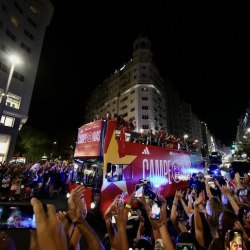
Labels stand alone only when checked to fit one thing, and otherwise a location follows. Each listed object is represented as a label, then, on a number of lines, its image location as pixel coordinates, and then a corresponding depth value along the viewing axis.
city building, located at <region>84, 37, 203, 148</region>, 56.38
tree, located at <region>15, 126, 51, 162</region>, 33.00
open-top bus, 7.48
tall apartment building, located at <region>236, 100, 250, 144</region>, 77.26
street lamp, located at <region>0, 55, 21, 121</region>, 10.08
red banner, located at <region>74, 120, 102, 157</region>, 8.20
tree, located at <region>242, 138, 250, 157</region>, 41.41
